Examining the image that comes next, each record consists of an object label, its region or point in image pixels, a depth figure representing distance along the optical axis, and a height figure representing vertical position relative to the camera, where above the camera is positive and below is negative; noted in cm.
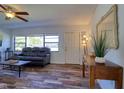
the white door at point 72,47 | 468 -8
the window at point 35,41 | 498 +26
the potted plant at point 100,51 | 158 -11
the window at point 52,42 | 485 +20
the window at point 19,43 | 518 +15
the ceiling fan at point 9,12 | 240 +97
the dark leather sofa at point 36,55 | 414 -52
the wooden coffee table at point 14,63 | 322 -70
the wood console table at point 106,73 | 130 -43
